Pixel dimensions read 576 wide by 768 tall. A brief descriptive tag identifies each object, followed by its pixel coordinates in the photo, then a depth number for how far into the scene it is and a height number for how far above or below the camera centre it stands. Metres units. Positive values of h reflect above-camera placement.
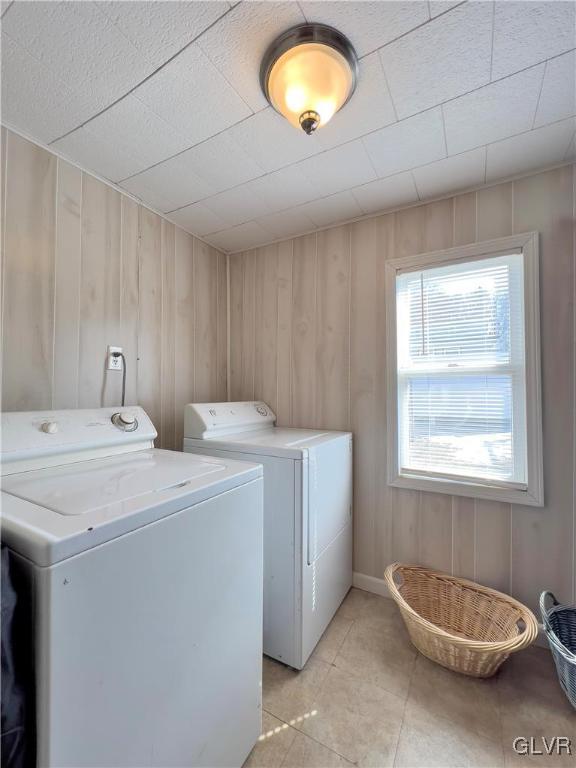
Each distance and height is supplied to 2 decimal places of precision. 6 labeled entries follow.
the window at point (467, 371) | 1.60 +0.07
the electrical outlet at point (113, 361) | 1.70 +0.14
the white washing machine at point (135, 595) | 0.60 -0.48
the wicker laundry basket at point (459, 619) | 1.31 -1.12
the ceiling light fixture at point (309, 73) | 0.97 +1.01
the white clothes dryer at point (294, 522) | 1.41 -0.64
